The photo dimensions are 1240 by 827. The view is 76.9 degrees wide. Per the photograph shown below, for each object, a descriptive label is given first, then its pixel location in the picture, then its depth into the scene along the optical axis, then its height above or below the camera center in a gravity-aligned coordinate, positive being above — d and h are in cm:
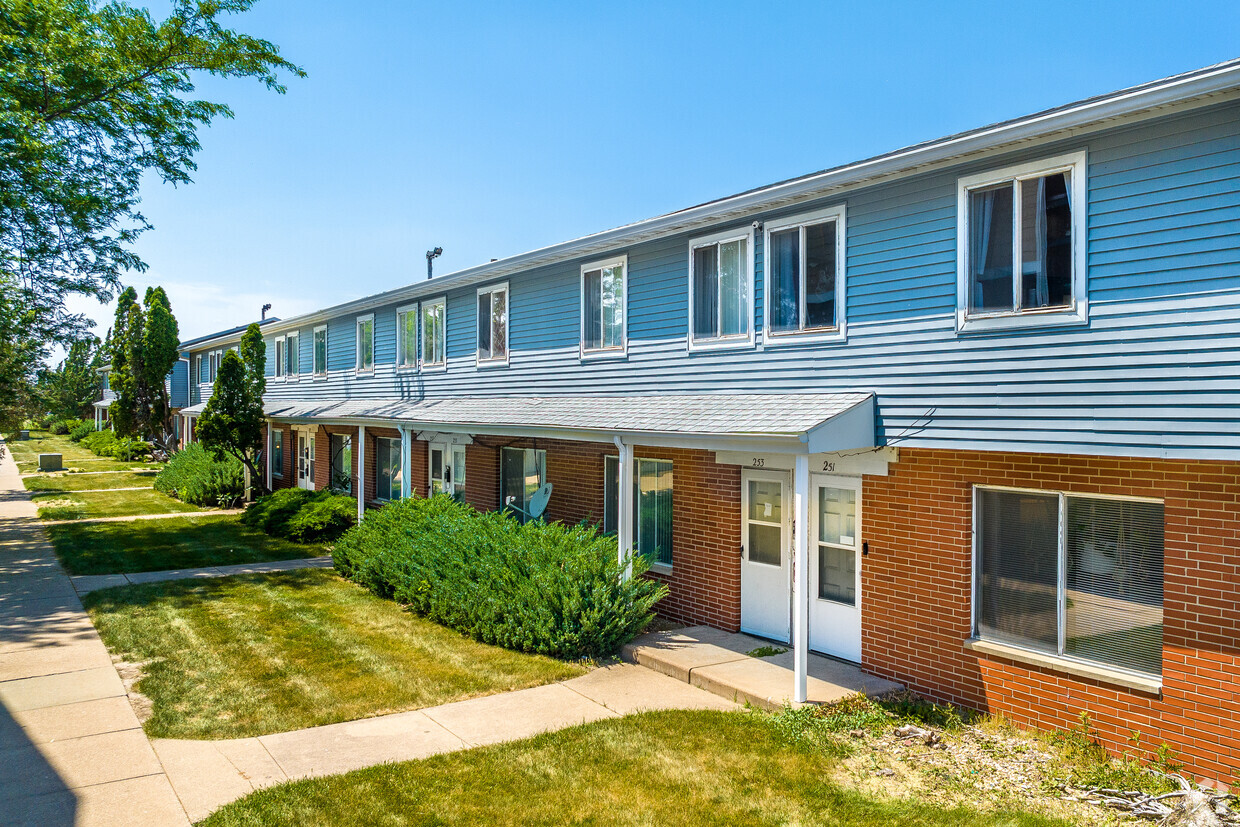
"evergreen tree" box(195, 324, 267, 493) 2156 +15
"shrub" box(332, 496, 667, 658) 927 -226
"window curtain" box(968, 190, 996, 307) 733 +170
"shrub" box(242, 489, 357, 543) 1786 -251
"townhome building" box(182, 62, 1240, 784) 607 -1
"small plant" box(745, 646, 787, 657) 909 -284
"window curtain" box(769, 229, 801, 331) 909 +155
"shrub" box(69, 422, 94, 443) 6450 -193
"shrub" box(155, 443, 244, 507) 2400 -226
